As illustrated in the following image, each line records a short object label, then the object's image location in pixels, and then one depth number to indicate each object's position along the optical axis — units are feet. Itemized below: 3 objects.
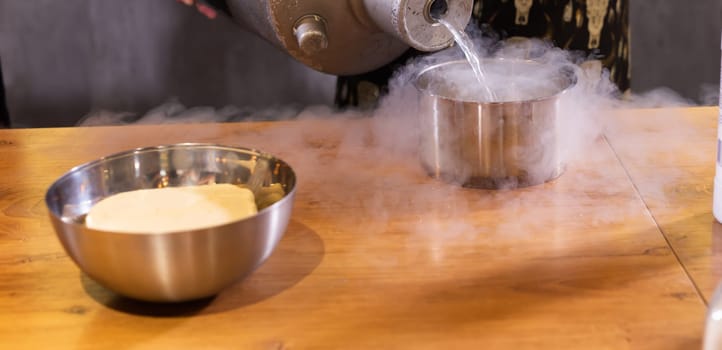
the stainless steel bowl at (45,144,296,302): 4.39
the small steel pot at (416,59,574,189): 5.35
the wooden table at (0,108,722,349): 4.45
